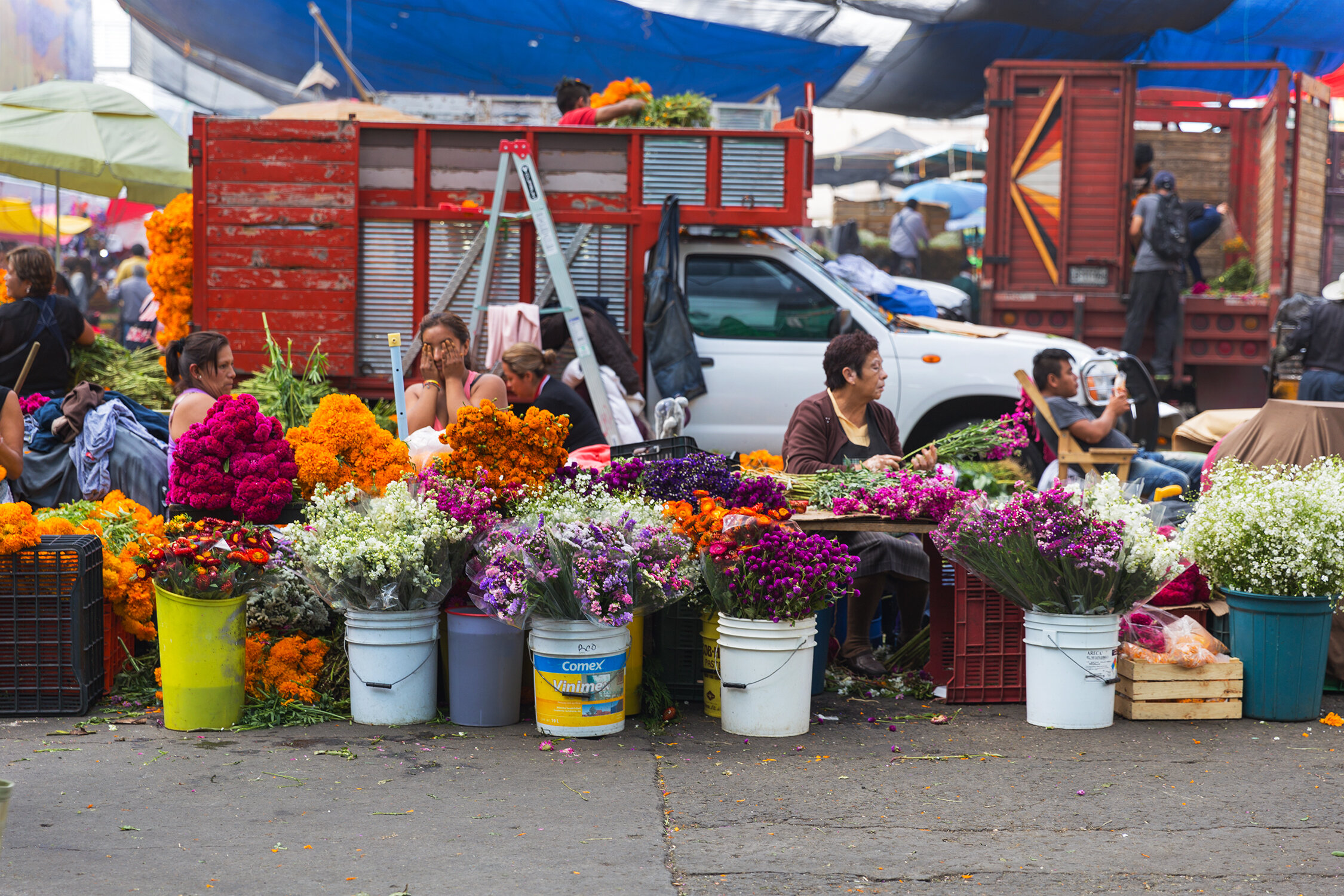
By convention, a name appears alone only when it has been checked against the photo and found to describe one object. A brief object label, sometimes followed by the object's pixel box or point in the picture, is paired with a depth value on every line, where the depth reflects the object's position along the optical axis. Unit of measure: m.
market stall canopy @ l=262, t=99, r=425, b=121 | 9.59
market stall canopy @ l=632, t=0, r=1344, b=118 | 13.88
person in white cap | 10.07
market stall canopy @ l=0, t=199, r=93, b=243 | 18.38
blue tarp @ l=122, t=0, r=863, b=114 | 15.67
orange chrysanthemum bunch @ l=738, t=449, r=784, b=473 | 6.90
